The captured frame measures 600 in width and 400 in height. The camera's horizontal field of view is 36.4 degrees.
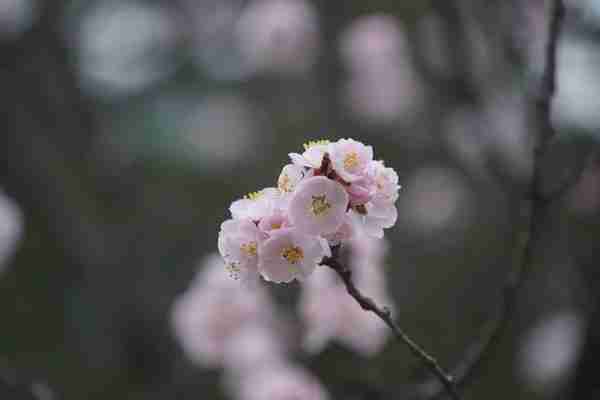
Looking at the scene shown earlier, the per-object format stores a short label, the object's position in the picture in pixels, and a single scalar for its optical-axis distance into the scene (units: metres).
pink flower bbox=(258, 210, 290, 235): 1.19
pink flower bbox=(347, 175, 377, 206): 1.18
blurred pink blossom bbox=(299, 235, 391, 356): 2.17
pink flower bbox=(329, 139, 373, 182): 1.16
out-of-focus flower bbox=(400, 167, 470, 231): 4.95
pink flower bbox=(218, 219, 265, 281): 1.20
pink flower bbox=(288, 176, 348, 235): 1.14
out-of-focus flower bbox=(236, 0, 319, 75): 4.48
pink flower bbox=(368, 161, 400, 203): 1.21
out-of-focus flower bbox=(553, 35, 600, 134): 2.95
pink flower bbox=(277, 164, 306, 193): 1.18
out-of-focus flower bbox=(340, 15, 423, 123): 4.54
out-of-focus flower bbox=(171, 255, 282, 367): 2.65
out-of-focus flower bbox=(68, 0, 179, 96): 4.43
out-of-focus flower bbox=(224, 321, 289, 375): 2.77
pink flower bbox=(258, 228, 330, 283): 1.17
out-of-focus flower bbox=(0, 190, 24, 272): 2.96
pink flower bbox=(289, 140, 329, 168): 1.16
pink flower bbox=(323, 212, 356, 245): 1.21
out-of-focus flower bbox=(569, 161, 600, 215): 3.73
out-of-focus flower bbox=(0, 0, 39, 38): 4.62
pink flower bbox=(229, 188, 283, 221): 1.19
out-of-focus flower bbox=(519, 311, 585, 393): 3.56
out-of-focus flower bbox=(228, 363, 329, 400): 2.43
